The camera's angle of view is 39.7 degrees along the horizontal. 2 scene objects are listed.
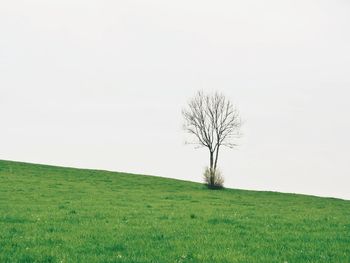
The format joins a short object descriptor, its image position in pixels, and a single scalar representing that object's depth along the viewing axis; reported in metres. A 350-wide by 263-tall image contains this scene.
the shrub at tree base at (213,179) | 65.94
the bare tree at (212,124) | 76.94
